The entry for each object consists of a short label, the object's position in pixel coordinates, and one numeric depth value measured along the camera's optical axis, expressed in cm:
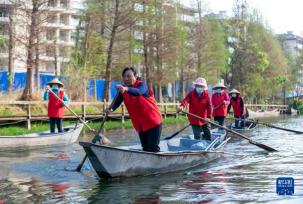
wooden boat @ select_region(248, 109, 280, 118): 5087
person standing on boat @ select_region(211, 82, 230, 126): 1879
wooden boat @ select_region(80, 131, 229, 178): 977
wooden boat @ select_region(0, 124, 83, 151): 1588
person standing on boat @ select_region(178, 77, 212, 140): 1399
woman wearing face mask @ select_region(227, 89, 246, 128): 2109
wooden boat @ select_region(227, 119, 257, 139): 2114
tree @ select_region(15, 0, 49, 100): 2575
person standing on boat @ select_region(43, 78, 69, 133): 1709
